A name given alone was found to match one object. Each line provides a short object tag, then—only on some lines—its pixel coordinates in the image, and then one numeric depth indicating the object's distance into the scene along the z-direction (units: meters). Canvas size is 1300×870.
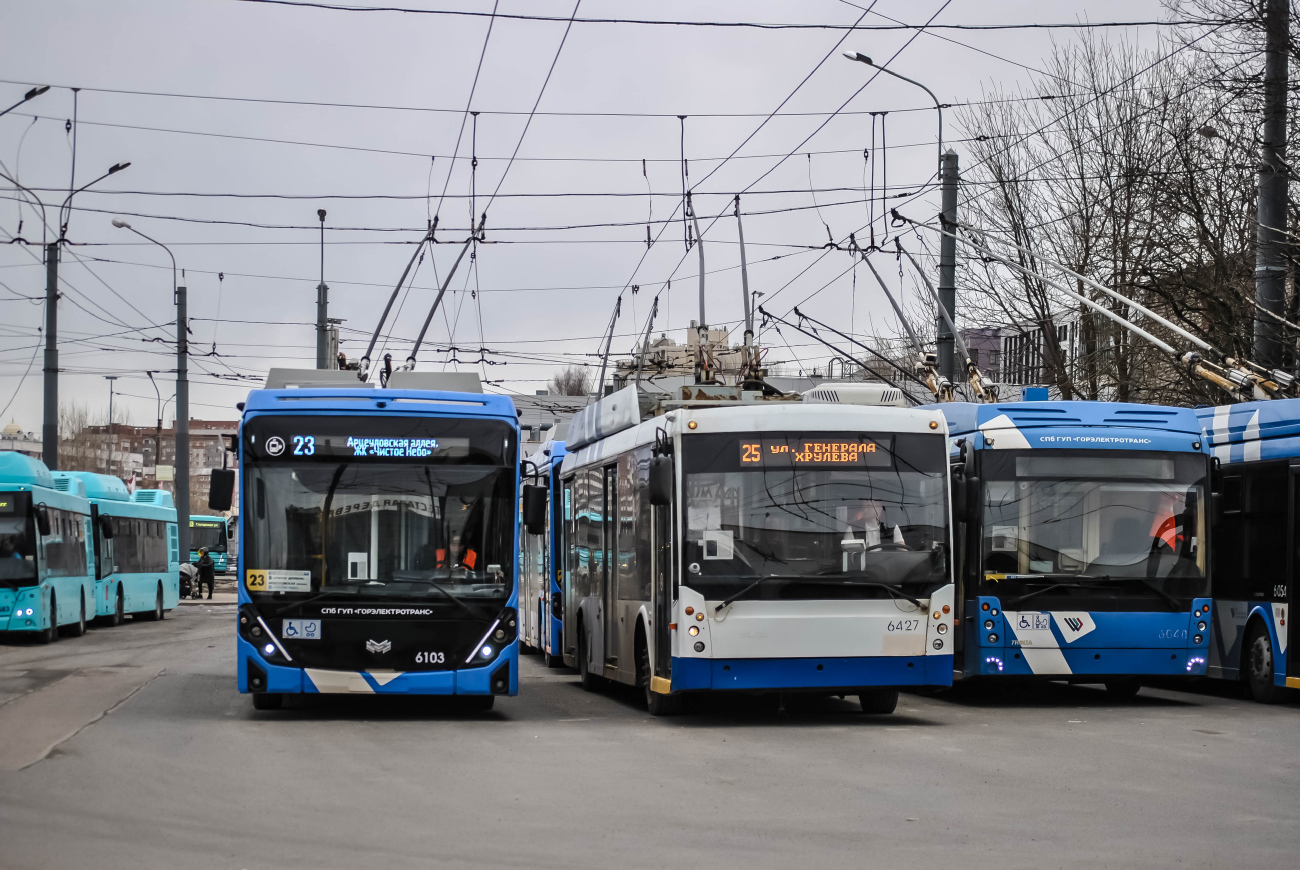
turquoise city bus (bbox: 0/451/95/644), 28.14
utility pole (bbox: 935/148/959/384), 23.50
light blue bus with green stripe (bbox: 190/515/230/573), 79.81
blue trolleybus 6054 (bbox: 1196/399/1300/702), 16.38
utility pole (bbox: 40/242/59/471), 34.62
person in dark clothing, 56.53
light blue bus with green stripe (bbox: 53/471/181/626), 35.38
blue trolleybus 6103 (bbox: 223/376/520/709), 14.36
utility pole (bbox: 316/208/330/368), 39.59
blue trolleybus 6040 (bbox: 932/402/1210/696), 16.11
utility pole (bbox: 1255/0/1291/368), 19.33
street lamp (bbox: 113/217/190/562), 40.78
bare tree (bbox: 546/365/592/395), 94.93
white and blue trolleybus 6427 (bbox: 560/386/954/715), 14.08
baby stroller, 53.78
